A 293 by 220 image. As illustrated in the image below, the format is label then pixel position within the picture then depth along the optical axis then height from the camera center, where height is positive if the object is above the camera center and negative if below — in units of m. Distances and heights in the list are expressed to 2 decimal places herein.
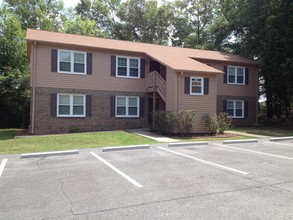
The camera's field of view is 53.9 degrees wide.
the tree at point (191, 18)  42.28 +13.98
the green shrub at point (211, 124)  17.31 -0.69
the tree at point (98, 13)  45.84 +15.69
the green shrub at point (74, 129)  18.55 -1.18
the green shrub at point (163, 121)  16.81 -0.54
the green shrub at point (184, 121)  16.48 -0.51
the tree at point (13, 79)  23.02 +2.54
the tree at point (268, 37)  21.98 +6.68
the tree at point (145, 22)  43.28 +13.61
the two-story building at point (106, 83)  17.80 +1.85
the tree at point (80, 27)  36.69 +10.78
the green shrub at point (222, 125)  17.84 -0.77
